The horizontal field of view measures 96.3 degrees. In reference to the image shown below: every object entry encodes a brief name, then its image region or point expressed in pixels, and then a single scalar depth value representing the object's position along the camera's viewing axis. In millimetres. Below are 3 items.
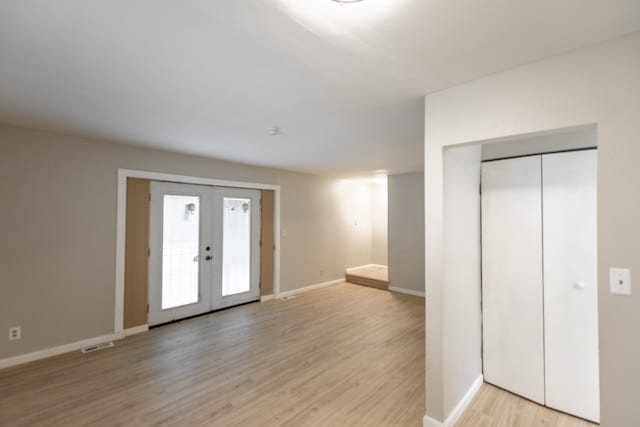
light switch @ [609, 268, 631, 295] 1408
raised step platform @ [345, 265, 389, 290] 6297
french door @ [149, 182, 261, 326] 4113
